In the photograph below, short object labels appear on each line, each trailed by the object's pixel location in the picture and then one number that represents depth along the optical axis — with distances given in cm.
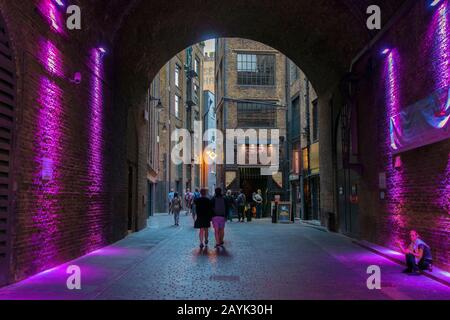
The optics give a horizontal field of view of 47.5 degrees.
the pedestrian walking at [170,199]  3472
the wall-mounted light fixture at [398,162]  1211
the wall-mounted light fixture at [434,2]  959
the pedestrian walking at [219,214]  1448
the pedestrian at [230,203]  2802
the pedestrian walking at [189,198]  3130
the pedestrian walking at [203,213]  1452
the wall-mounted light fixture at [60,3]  989
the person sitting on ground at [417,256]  933
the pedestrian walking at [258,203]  3019
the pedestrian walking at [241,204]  2844
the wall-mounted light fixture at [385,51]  1290
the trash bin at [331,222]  1982
